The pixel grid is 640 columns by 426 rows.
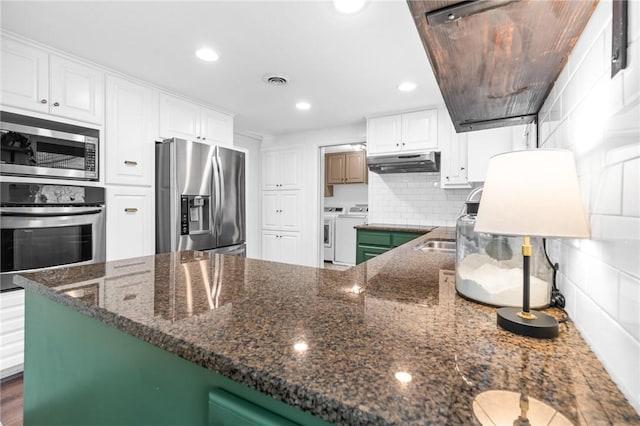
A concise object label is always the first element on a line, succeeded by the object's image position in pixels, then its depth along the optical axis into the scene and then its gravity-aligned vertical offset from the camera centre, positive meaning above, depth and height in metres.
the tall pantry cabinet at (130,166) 2.55 +0.37
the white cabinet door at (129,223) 2.55 -0.13
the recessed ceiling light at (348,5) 1.69 +1.16
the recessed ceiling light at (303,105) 3.40 +1.19
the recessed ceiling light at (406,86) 2.81 +1.17
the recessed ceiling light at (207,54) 2.25 +1.17
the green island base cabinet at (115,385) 0.57 -0.44
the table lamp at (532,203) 0.54 +0.01
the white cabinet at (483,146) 3.03 +0.65
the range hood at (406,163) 3.42 +0.55
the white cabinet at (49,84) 2.04 +0.91
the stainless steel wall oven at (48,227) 1.97 -0.14
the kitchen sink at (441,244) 2.24 -0.26
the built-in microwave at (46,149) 1.99 +0.42
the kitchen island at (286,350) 0.42 -0.25
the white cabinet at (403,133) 3.47 +0.92
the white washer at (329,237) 5.99 -0.54
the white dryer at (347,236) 5.86 -0.51
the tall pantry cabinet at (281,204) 4.65 +0.08
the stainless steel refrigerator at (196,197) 2.81 +0.11
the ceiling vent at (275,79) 2.68 +1.17
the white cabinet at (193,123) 2.99 +0.93
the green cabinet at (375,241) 3.44 -0.36
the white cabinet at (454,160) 3.36 +0.57
